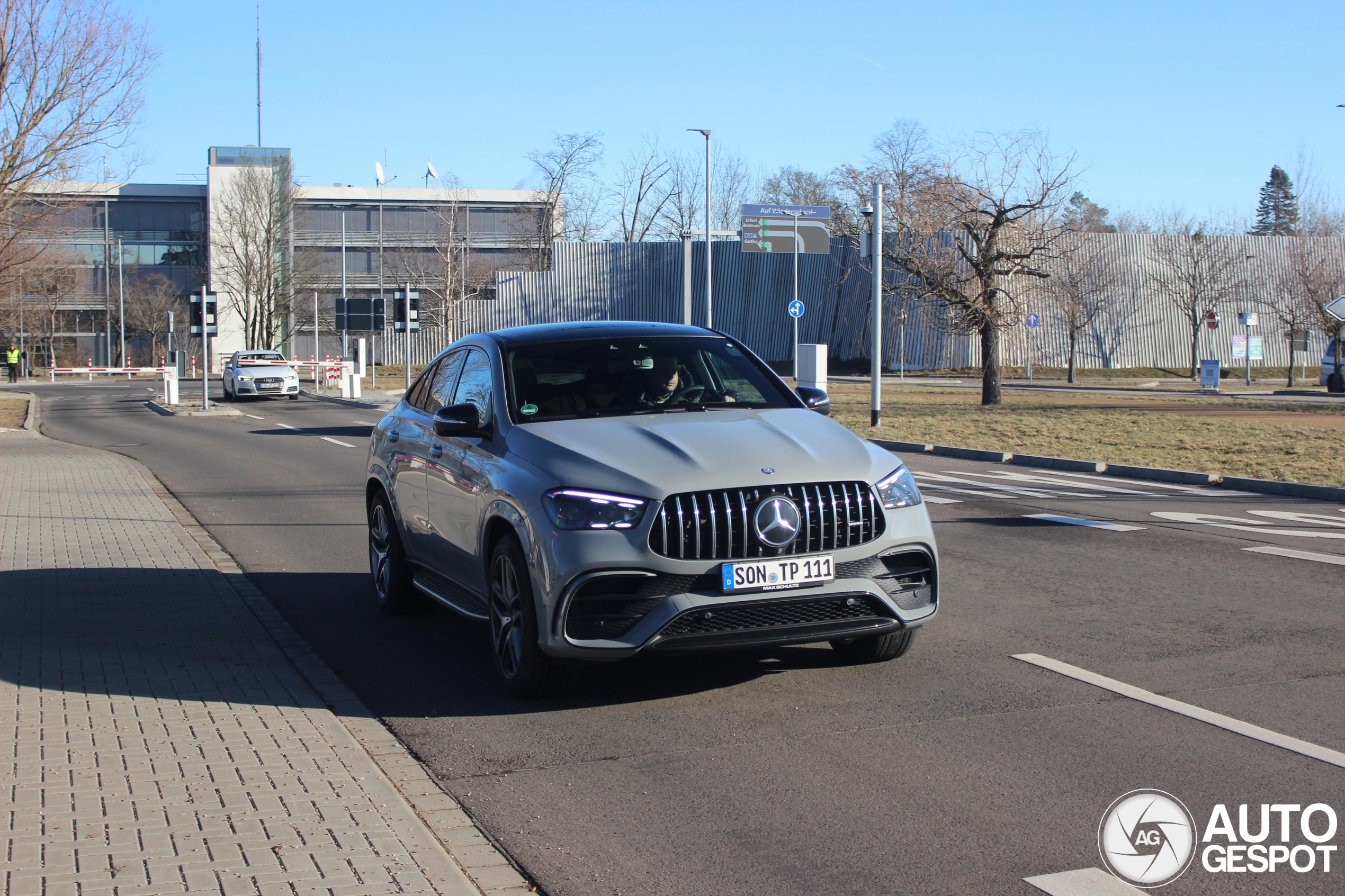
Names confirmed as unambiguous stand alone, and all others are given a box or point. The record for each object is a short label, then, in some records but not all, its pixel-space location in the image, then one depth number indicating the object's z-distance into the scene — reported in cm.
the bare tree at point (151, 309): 7731
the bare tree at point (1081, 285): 5288
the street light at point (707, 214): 4303
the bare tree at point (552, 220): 7606
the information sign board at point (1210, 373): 4181
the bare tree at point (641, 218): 8050
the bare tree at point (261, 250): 6900
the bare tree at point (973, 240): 3102
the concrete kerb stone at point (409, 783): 389
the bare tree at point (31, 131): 2720
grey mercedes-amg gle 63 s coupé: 526
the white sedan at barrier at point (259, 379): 4256
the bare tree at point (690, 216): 8025
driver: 658
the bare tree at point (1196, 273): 5712
